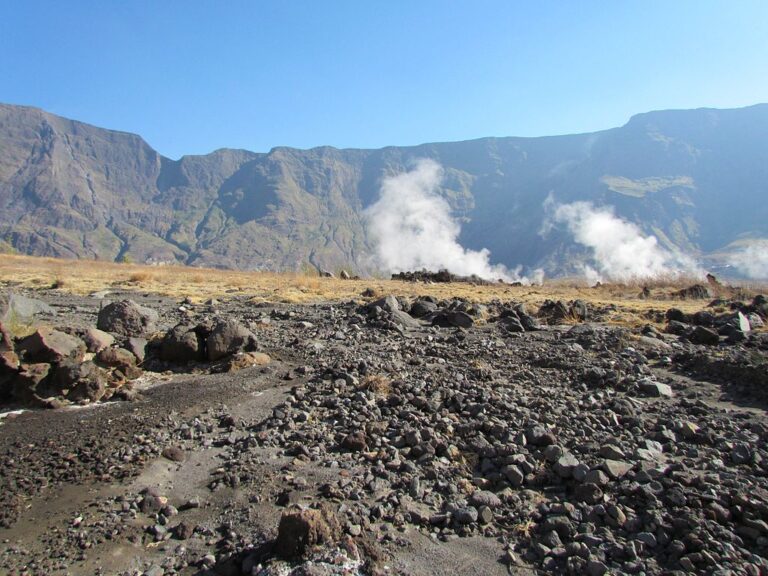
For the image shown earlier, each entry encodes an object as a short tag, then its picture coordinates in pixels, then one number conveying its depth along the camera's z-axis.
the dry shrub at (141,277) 23.26
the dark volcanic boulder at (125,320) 9.34
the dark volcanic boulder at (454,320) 12.80
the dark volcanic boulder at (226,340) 8.11
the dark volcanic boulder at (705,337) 11.27
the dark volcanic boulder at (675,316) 14.85
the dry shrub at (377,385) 6.76
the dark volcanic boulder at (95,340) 7.50
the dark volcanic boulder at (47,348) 6.45
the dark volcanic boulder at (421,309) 14.34
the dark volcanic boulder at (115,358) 7.20
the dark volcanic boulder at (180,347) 8.00
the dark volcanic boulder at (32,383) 6.09
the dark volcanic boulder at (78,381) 6.25
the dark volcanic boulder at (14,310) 7.16
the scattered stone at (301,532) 3.31
